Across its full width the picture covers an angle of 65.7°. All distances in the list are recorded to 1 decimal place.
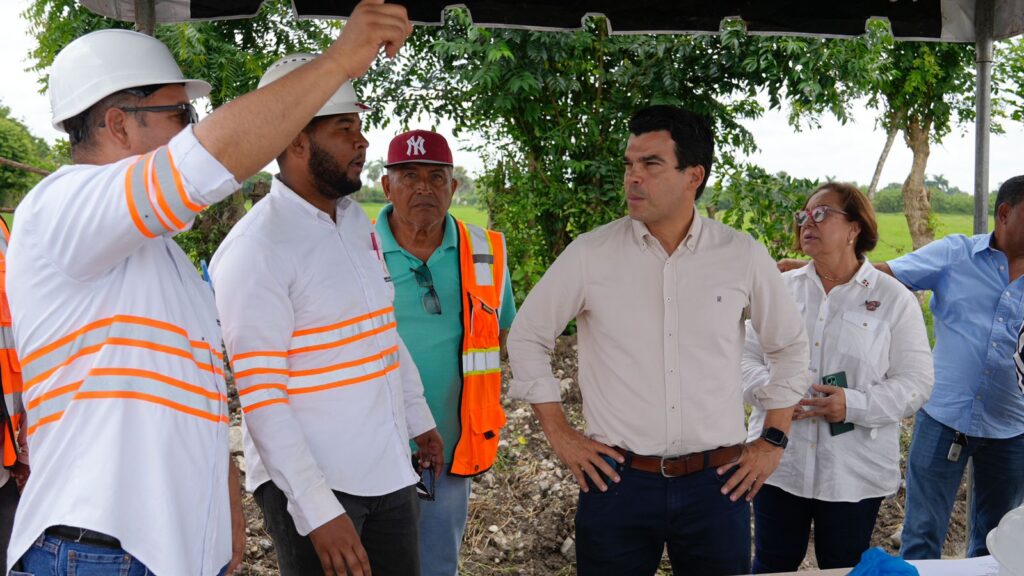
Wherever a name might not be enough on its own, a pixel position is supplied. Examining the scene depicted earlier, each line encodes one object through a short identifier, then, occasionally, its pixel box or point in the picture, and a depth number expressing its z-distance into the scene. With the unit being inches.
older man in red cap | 119.2
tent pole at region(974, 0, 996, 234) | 136.8
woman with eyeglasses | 115.6
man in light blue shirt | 132.0
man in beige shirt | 101.1
